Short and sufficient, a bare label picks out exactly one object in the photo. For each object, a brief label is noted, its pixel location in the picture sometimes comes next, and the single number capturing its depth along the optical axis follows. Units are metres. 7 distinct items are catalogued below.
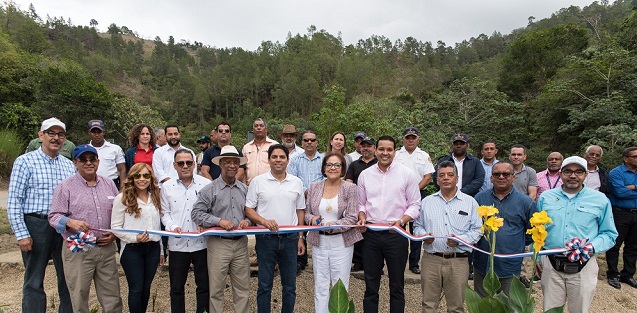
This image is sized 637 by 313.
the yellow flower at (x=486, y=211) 2.02
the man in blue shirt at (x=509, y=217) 3.21
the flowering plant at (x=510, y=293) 1.43
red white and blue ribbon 3.16
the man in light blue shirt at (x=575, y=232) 3.01
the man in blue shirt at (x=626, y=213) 4.72
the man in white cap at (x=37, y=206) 3.20
